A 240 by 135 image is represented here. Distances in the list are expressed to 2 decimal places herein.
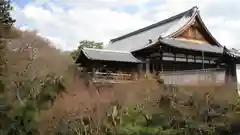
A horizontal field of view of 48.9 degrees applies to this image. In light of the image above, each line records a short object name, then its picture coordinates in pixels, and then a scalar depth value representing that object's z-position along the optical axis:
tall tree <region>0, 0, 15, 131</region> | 9.62
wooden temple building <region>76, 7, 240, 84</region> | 21.43
